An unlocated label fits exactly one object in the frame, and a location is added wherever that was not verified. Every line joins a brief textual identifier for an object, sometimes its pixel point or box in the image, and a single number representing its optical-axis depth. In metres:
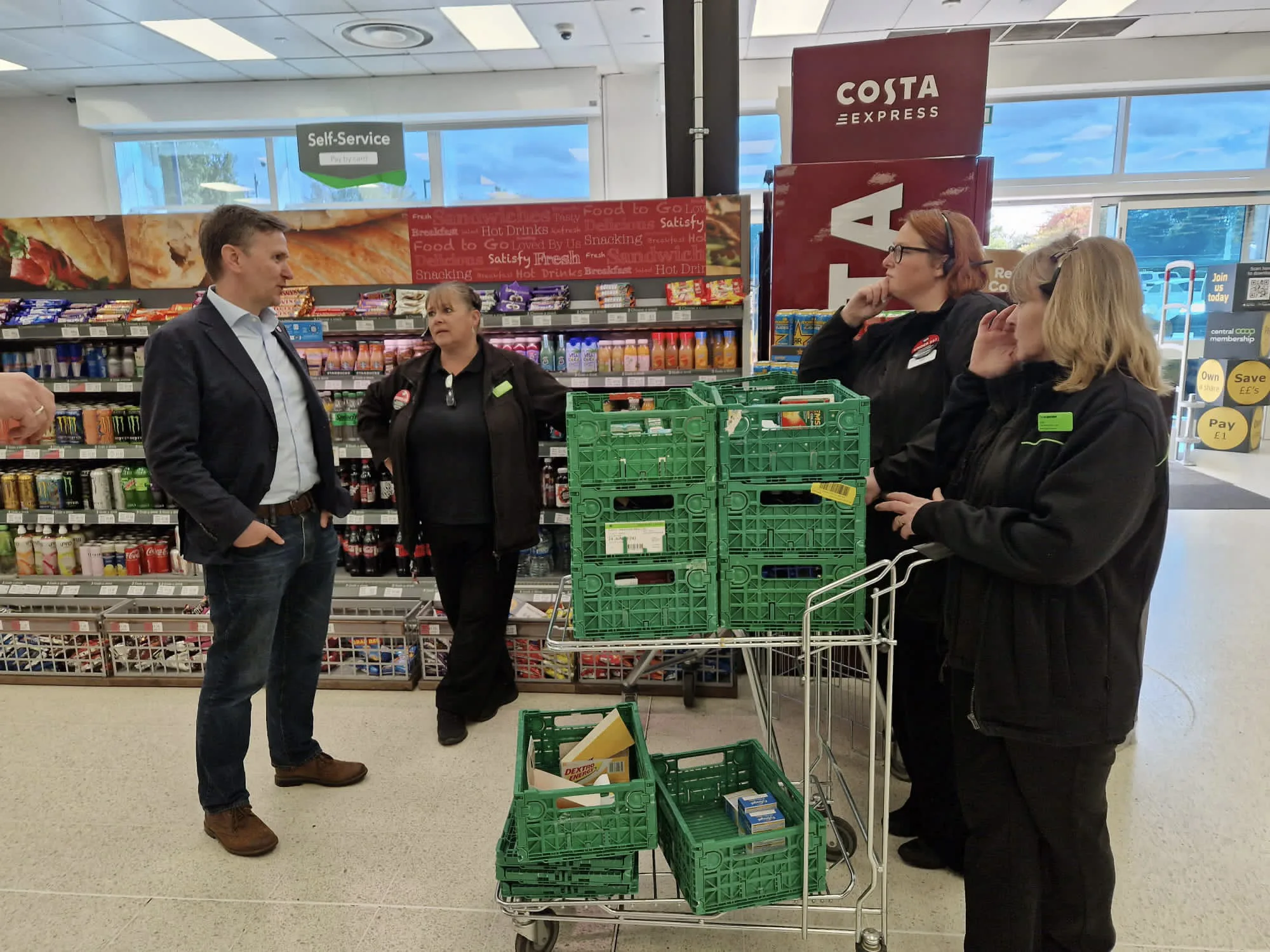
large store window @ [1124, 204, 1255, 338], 9.90
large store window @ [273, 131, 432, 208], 10.14
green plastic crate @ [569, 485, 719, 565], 1.83
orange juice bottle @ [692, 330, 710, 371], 3.98
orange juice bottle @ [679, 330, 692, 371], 3.98
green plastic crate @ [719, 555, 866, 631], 1.86
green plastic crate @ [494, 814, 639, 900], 2.00
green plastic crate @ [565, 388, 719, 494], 1.80
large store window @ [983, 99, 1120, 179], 9.58
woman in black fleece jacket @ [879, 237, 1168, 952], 1.58
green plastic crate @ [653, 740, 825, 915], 1.91
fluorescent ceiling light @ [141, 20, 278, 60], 7.74
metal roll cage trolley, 1.80
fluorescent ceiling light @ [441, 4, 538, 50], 7.64
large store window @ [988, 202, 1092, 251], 9.92
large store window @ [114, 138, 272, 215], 10.23
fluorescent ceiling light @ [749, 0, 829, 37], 7.71
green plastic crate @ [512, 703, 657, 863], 1.96
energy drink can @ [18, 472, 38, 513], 4.38
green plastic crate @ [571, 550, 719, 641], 1.83
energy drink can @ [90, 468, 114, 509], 4.33
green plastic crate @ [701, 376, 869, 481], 1.83
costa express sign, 3.71
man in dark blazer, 2.40
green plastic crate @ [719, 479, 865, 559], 1.85
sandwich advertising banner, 4.00
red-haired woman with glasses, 2.47
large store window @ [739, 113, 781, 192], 10.11
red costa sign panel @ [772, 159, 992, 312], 3.60
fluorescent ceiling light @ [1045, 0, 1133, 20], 7.72
